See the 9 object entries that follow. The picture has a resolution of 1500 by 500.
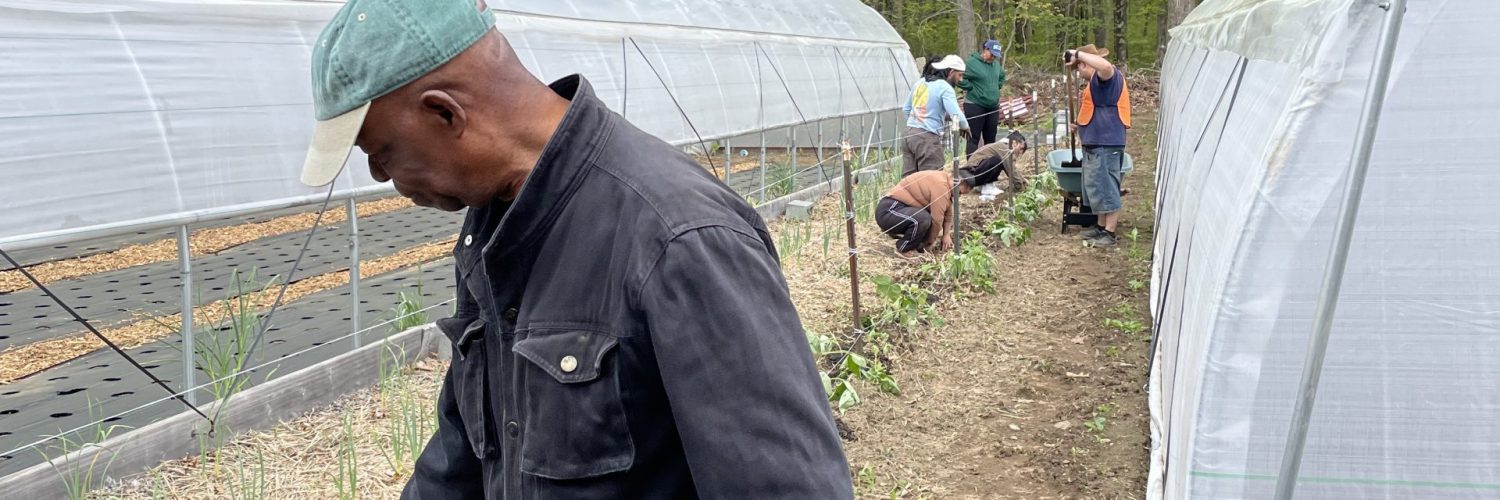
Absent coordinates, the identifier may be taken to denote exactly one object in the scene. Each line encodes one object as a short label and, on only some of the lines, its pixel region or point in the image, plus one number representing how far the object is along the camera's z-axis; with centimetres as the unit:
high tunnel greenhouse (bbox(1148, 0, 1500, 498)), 240
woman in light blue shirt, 924
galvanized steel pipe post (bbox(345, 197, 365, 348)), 498
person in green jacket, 1122
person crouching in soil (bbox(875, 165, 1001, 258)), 774
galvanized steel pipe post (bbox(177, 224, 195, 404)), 402
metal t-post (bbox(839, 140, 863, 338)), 560
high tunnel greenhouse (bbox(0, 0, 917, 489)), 373
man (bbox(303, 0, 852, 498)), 109
